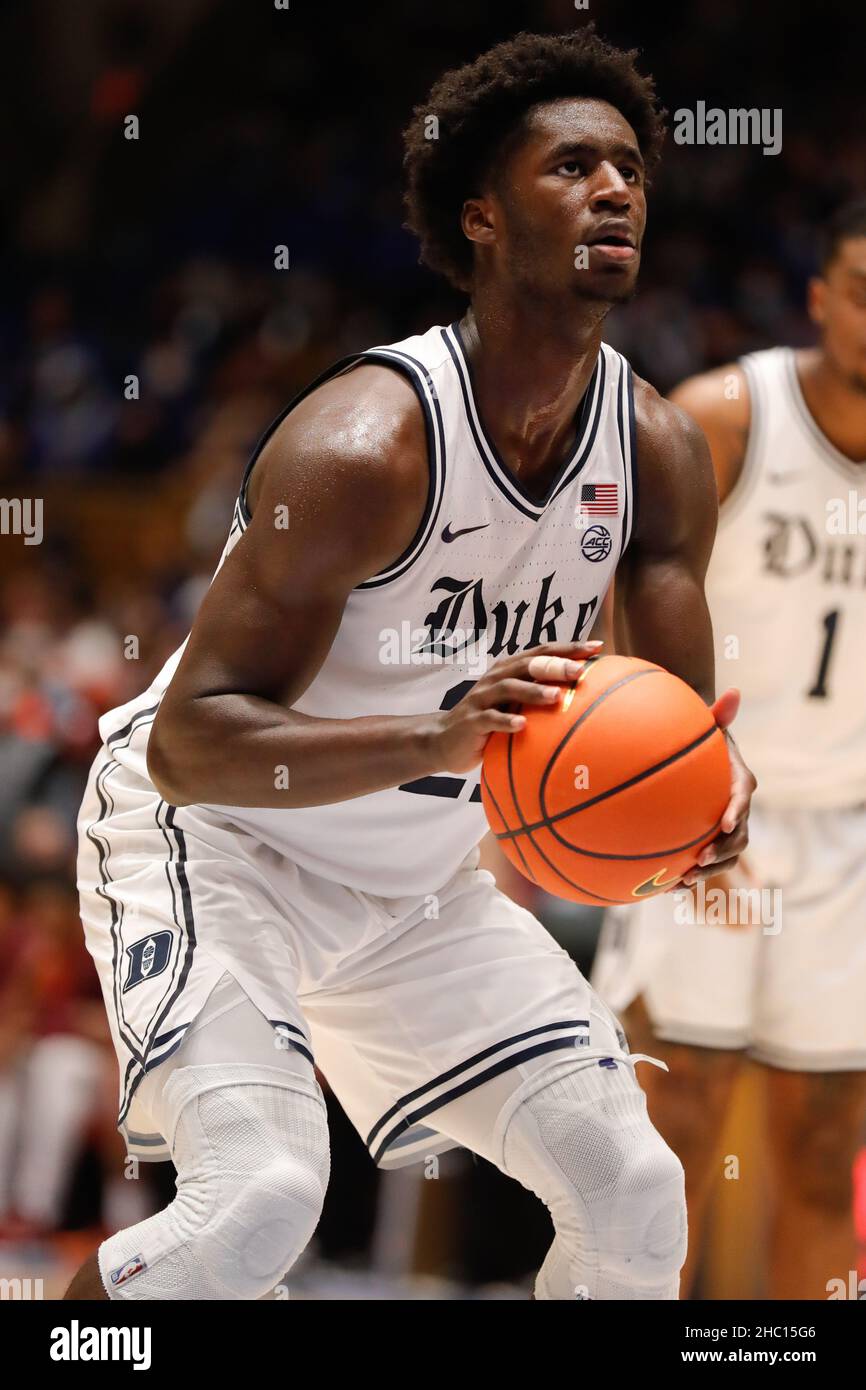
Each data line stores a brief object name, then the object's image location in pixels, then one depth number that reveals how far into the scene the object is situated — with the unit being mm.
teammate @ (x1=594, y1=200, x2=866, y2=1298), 4035
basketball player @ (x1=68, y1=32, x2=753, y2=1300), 2590
